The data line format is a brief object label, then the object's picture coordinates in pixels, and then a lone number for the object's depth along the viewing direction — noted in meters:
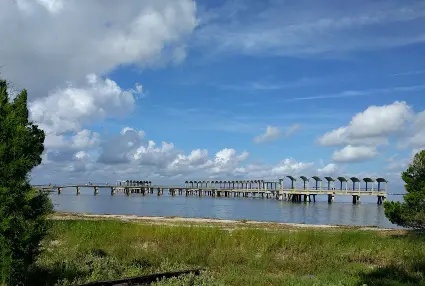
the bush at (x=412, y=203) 21.73
